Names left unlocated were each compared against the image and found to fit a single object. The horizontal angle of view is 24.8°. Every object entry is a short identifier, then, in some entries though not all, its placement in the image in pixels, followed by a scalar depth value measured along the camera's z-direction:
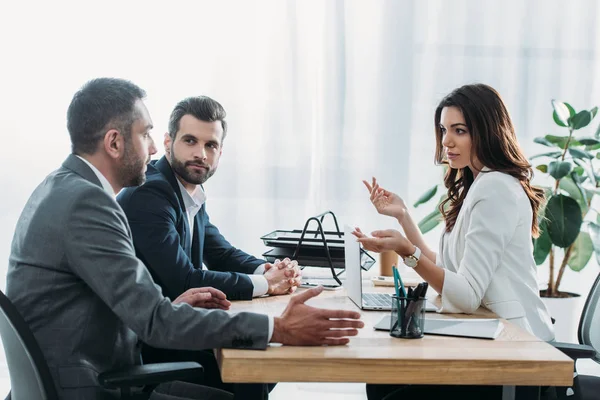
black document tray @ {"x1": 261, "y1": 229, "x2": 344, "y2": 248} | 4.02
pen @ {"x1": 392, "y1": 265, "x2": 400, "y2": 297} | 3.15
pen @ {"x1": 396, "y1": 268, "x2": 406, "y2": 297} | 3.16
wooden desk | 2.91
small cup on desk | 4.19
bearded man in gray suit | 2.96
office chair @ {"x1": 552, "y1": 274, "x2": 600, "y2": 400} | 3.36
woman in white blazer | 3.49
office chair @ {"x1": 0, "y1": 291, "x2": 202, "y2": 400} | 2.79
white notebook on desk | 3.17
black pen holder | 3.13
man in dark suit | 3.62
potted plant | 4.97
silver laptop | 3.47
